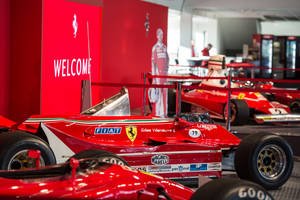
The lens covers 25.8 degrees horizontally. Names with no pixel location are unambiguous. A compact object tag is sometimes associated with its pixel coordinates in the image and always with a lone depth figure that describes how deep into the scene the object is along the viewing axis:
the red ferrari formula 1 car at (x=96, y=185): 3.93
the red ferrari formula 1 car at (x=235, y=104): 13.18
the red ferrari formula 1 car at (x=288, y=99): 15.38
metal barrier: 9.50
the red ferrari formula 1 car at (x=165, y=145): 6.80
